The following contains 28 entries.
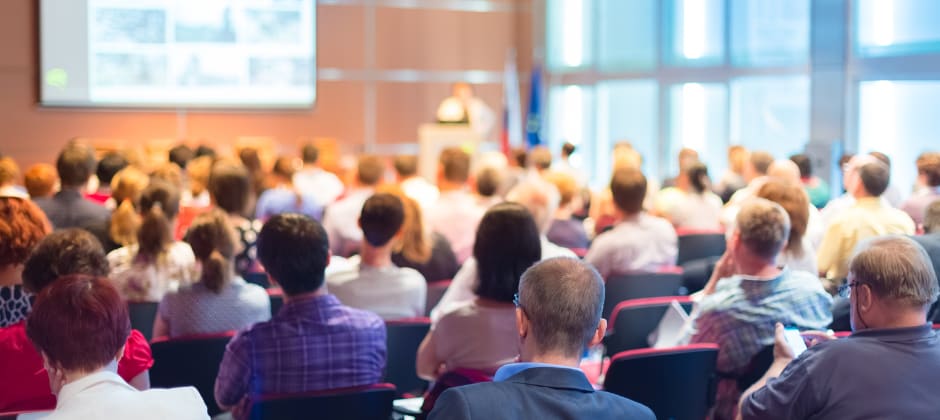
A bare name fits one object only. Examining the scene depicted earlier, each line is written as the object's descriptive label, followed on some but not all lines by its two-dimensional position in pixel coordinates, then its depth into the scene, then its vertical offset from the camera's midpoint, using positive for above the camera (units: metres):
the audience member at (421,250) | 5.61 -0.58
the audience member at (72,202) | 6.52 -0.37
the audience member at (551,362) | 2.08 -0.46
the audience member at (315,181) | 9.59 -0.35
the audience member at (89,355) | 2.29 -0.48
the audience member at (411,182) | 8.30 -0.32
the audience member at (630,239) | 5.77 -0.53
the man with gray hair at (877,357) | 2.58 -0.53
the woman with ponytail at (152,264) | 4.76 -0.56
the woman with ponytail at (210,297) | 4.11 -0.61
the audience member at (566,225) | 6.89 -0.54
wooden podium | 12.91 +0.04
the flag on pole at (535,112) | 14.34 +0.43
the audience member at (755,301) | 3.79 -0.58
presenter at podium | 13.45 +0.43
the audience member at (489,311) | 3.61 -0.58
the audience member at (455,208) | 6.81 -0.43
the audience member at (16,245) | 3.44 -0.35
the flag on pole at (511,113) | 14.48 +0.42
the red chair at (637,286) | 5.55 -0.77
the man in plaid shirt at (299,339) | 3.39 -0.64
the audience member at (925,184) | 5.92 -0.23
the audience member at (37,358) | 3.08 -0.64
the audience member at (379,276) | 4.59 -0.59
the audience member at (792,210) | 4.51 -0.29
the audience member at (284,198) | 7.77 -0.42
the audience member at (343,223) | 7.30 -0.56
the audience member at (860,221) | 5.25 -0.39
